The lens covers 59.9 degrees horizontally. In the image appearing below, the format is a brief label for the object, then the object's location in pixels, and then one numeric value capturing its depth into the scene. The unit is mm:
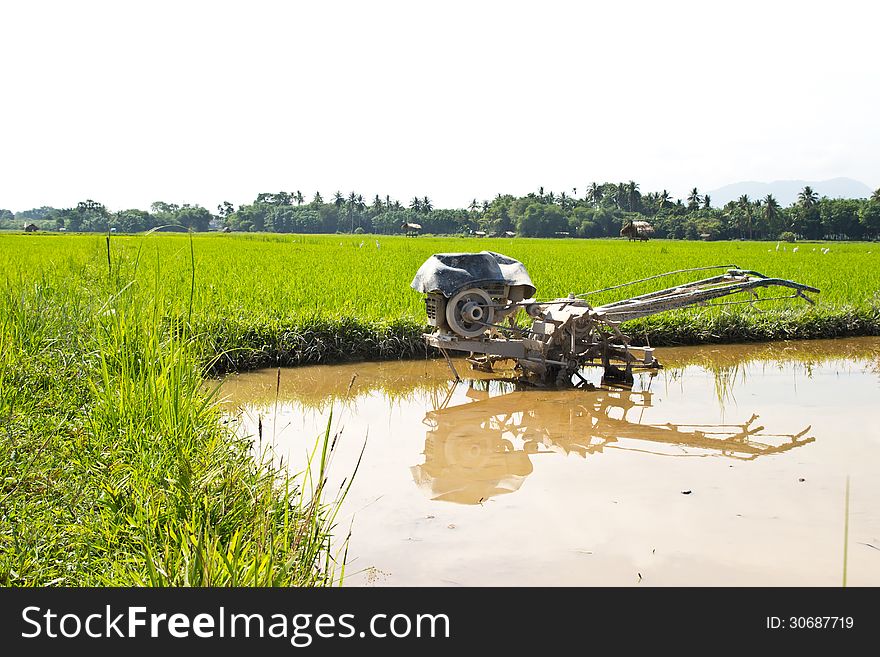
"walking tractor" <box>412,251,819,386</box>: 7078
